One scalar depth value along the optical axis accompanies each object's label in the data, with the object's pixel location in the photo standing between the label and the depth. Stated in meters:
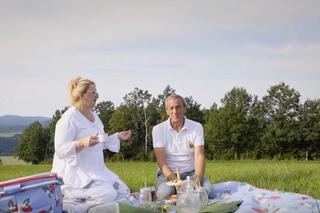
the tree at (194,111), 59.94
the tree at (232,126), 56.19
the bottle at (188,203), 4.53
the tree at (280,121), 52.88
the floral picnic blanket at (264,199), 4.89
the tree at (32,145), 73.38
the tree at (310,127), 52.47
